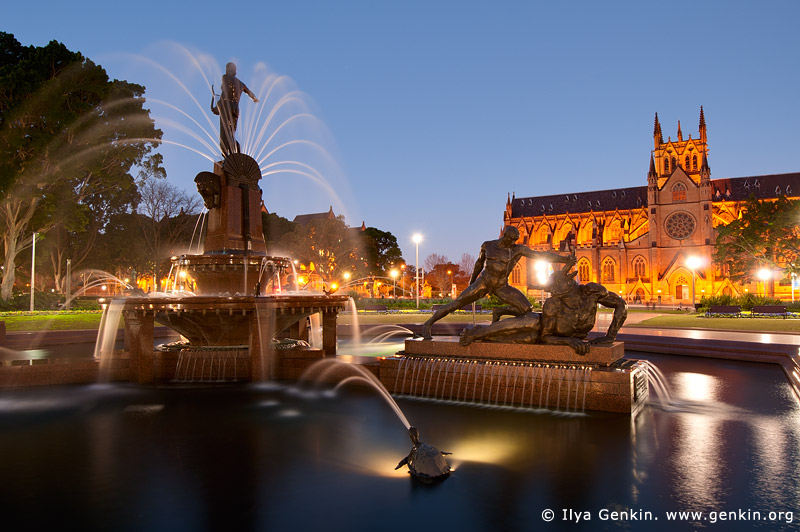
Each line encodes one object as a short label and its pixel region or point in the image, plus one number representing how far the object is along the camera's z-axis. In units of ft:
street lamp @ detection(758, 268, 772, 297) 172.76
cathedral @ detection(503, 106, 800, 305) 271.49
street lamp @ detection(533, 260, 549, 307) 215.72
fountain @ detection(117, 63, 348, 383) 38.96
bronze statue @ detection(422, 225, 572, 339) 34.64
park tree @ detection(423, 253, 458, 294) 388.55
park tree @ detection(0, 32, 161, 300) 85.87
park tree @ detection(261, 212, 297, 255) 248.32
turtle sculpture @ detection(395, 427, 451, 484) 19.36
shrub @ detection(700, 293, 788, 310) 138.62
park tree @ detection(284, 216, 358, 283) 217.15
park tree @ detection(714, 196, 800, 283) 162.50
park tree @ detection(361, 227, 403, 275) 288.59
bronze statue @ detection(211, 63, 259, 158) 55.98
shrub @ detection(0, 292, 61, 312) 102.62
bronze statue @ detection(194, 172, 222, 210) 50.03
